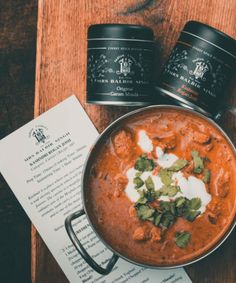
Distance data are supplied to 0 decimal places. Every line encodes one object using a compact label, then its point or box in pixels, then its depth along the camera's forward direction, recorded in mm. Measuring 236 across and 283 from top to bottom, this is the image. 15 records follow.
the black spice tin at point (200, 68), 1019
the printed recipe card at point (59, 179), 1190
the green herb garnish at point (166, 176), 1084
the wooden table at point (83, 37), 1165
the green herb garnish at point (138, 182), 1082
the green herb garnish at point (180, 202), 1069
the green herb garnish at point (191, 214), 1074
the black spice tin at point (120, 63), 1027
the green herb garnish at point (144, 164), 1084
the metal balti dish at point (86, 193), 1043
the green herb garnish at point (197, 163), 1080
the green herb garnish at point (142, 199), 1071
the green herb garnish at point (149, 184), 1085
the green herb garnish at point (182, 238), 1082
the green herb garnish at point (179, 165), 1082
